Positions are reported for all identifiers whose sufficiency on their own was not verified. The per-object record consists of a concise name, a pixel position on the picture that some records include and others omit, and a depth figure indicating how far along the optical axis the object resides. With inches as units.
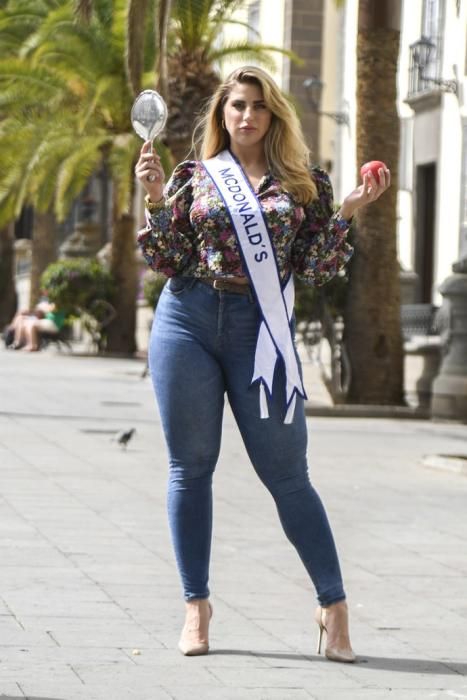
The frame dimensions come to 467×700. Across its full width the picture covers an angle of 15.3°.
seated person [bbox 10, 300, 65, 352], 1195.3
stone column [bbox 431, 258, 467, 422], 630.5
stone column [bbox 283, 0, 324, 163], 1398.9
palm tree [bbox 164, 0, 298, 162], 916.6
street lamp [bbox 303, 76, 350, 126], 1092.5
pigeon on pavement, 478.9
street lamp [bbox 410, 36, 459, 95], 992.9
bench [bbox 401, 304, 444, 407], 700.7
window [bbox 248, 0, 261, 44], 1483.6
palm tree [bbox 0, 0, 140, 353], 1066.1
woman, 211.3
